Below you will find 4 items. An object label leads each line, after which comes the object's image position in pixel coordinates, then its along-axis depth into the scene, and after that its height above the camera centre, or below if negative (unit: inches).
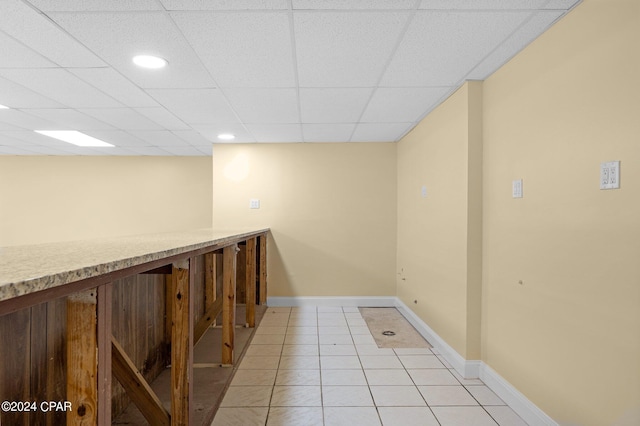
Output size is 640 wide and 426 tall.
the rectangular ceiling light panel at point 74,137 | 167.9 +38.8
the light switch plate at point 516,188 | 85.7 +6.6
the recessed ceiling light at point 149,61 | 89.3 +39.9
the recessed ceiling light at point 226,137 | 171.5 +38.9
